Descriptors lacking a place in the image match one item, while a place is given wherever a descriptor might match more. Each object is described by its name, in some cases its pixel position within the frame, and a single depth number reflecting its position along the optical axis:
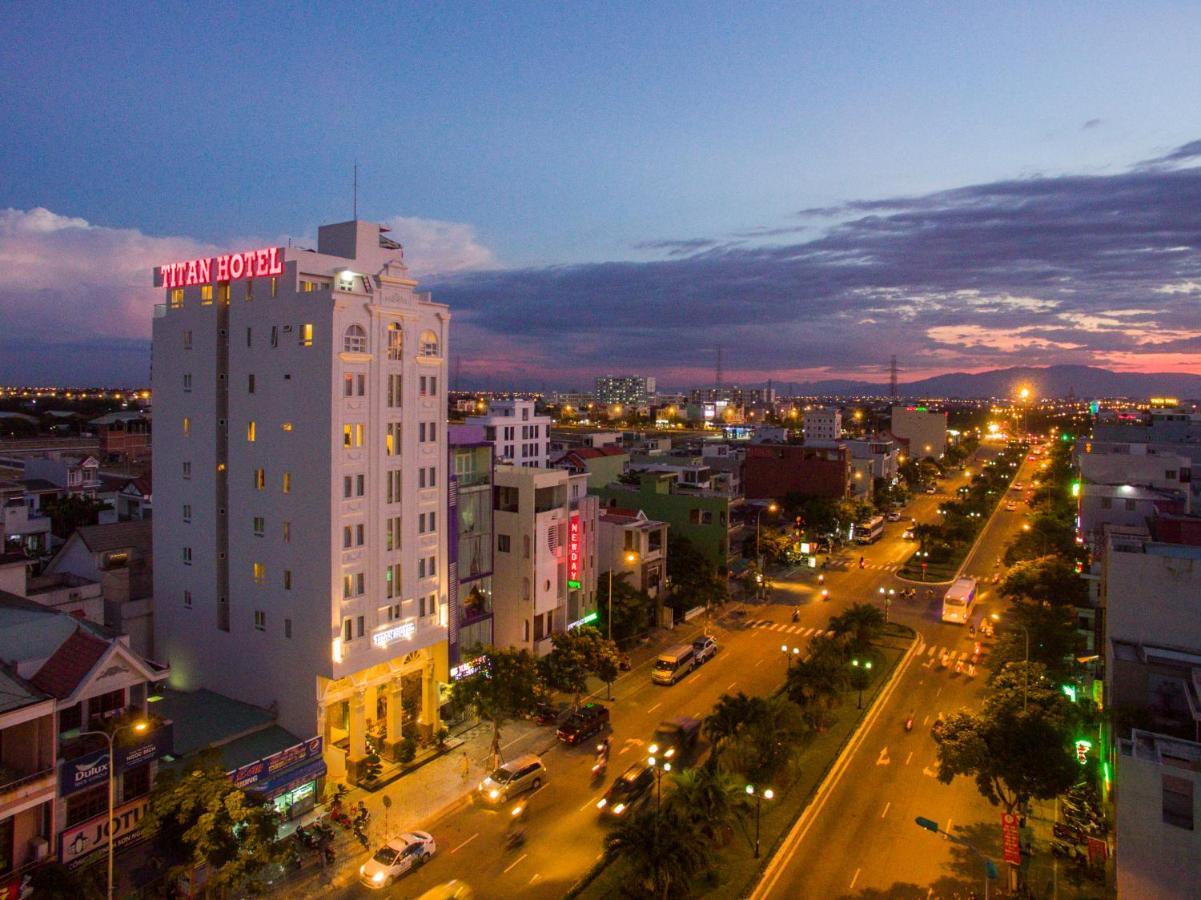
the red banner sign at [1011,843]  29.19
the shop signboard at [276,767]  31.81
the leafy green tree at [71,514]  71.44
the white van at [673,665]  51.06
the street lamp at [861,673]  49.34
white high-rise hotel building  37.69
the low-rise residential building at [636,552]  61.84
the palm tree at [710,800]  28.91
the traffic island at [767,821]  29.55
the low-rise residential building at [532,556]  50.25
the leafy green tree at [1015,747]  31.36
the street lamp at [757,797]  31.69
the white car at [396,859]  29.48
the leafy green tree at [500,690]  39.88
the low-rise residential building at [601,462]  109.63
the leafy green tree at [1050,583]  60.62
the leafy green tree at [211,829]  27.11
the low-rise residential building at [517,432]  88.31
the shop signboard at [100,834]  26.92
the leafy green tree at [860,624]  52.44
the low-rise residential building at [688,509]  76.38
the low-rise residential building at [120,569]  45.12
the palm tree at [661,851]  25.91
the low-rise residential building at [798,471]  115.38
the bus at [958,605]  66.19
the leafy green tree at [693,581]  64.06
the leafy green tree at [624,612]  56.69
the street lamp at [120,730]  27.82
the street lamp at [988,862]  25.33
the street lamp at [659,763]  31.17
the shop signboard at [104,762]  26.92
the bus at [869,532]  104.62
